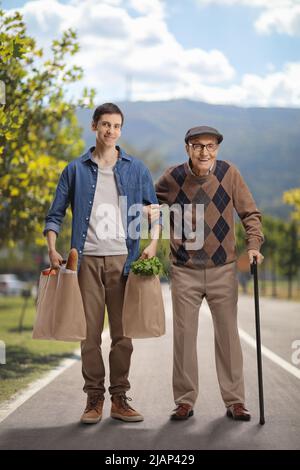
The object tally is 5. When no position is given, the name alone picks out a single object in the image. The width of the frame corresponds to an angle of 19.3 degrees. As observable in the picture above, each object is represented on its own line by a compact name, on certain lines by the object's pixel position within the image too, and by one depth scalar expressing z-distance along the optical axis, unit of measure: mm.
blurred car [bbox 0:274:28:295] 66812
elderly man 6781
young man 6516
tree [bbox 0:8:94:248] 11867
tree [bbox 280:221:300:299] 63512
